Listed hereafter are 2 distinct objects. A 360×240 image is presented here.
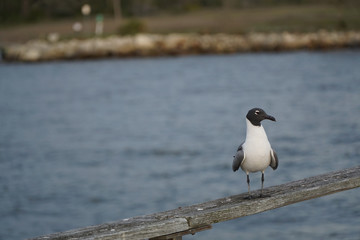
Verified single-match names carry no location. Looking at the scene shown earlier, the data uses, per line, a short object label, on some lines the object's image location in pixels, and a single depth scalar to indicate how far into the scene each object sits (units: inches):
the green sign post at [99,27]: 3790.0
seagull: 303.9
